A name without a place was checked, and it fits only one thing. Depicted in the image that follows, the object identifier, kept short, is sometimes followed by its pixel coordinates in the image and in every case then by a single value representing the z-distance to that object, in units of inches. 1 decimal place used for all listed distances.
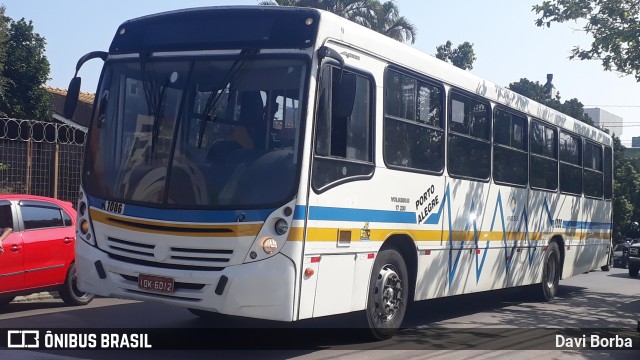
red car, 417.1
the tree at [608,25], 693.9
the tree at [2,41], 962.7
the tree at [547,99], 1643.7
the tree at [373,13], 1301.7
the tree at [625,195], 1469.0
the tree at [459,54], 1843.0
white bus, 298.2
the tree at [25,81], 1058.7
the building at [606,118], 3139.8
